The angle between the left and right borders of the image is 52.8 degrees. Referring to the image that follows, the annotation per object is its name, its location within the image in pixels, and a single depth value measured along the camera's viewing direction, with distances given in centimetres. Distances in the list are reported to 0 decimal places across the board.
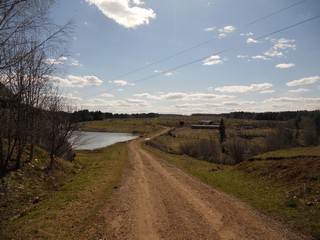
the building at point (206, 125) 13688
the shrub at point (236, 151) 4384
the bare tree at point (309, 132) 6981
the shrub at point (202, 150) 4806
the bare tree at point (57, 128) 1958
